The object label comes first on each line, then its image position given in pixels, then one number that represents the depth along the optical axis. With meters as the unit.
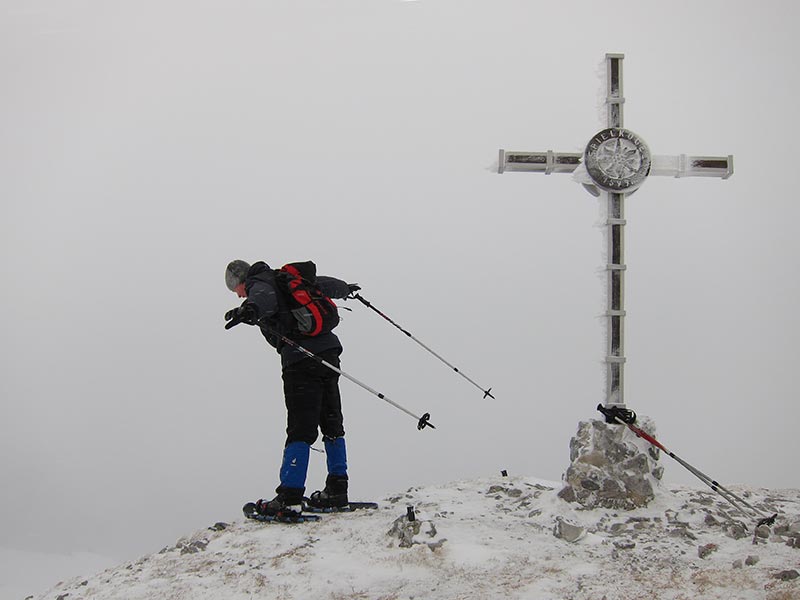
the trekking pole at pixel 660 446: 5.70
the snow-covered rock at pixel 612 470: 6.34
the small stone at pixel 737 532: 5.40
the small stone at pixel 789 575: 4.25
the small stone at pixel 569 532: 5.53
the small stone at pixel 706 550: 5.03
